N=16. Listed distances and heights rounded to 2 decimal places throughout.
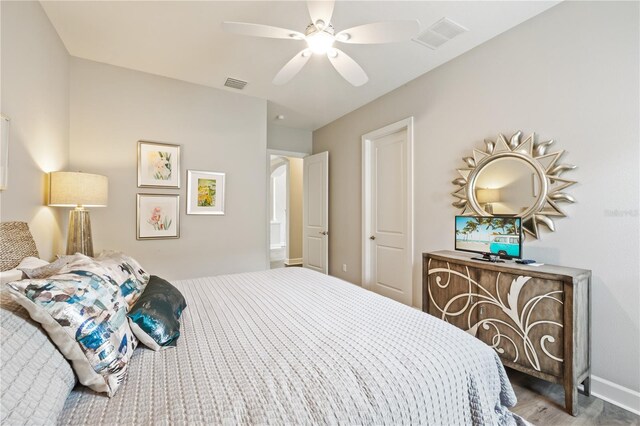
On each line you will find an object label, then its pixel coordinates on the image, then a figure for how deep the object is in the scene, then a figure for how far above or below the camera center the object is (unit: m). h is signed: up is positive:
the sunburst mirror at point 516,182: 2.08 +0.25
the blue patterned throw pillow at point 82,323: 0.79 -0.34
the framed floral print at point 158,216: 3.09 -0.05
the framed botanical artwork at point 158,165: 3.09 +0.52
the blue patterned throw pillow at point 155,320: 1.07 -0.43
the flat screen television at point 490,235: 2.08 -0.18
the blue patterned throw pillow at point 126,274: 1.25 -0.31
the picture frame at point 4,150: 1.53 +0.34
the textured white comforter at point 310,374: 0.78 -0.53
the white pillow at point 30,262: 1.36 -0.26
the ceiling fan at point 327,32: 1.64 +1.13
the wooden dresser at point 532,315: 1.70 -0.69
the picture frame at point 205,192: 3.34 +0.24
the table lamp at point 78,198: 2.18 +0.11
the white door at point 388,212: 3.31 +0.01
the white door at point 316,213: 4.62 -0.01
